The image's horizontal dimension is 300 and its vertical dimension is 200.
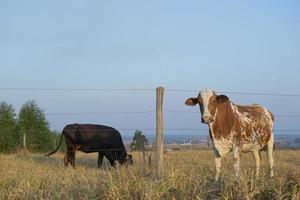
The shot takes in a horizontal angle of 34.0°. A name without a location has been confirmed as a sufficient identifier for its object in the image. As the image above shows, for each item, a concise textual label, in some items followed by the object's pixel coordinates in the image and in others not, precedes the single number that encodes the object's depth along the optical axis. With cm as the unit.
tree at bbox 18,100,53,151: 4128
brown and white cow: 1119
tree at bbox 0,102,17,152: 3872
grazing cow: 1978
